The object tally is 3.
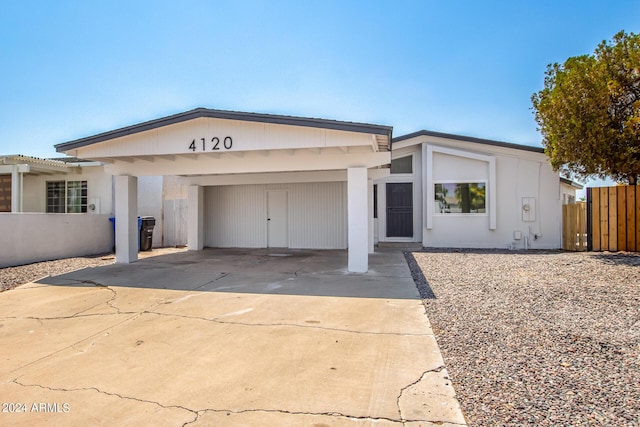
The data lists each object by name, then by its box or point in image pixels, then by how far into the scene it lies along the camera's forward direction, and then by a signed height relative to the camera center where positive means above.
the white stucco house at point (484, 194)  11.91 +0.66
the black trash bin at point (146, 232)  12.84 -0.66
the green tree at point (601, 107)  9.16 +2.76
